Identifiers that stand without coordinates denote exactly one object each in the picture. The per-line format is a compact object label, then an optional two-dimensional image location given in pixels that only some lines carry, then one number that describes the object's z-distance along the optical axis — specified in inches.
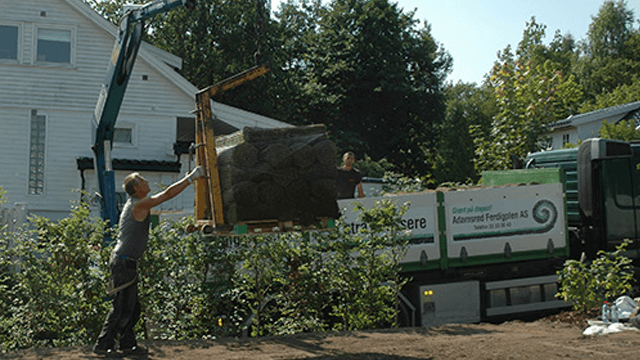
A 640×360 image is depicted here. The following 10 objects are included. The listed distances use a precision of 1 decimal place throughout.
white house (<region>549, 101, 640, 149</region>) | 1740.4
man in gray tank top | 286.2
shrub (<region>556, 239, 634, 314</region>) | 382.6
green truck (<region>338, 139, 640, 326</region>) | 412.2
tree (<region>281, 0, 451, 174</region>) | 1510.8
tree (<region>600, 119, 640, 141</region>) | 1140.5
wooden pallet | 288.2
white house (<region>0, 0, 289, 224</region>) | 858.8
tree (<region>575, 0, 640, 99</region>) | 2556.6
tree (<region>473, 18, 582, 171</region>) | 880.3
